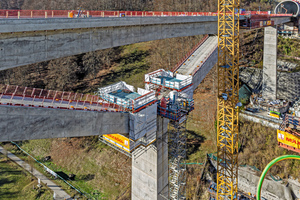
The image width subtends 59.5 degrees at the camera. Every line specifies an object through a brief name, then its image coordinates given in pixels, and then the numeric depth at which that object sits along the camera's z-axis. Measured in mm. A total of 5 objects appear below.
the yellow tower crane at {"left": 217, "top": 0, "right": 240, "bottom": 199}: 27031
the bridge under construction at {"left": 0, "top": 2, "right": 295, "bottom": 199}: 16453
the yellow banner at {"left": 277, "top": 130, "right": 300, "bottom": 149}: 23047
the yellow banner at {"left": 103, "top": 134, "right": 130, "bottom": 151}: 21381
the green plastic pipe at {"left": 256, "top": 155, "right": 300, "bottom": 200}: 12562
